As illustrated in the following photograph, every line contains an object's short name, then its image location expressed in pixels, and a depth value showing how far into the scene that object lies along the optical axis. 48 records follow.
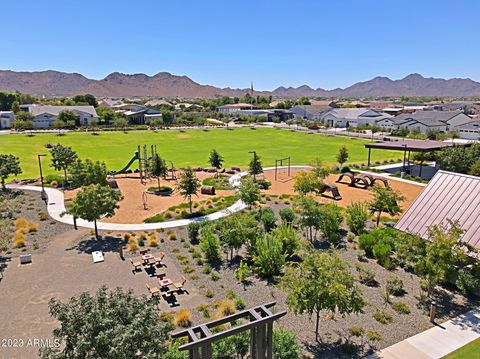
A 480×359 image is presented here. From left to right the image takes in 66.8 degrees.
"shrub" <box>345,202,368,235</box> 22.72
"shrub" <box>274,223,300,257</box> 18.81
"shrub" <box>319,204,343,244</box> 20.89
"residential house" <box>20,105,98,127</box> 89.98
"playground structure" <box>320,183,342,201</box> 31.62
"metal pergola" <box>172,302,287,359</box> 7.80
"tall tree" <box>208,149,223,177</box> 41.91
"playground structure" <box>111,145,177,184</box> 38.84
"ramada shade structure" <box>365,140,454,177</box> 40.06
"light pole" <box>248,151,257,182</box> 36.94
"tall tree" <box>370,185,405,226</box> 23.16
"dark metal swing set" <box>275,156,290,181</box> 41.27
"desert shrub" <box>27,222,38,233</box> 23.60
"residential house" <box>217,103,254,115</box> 135.94
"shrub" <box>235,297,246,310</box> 14.50
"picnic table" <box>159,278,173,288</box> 15.88
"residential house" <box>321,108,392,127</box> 97.06
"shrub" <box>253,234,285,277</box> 17.19
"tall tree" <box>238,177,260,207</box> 25.11
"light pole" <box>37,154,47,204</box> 30.78
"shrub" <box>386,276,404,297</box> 15.52
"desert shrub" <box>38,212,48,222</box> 25.95
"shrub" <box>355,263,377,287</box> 16.43
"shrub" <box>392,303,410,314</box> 14.15
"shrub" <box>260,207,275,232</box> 23.52
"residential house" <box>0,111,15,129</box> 84.38
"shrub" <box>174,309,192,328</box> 13.50
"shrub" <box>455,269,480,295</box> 14.83
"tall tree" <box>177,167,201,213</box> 27.16
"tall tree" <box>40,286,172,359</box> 8.20
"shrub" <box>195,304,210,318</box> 14.02
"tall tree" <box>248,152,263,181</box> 37.51
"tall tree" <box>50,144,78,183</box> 36.16
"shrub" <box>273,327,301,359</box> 10.65
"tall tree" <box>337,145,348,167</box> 44.50
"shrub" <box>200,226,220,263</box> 18.98
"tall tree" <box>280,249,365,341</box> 11.27
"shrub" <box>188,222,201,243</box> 22.00
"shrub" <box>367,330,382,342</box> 12.48
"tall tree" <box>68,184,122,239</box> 21.75
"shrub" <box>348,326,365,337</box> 12.80
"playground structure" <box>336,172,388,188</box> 35.73
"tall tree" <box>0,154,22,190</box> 33.25
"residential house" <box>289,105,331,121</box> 117.38
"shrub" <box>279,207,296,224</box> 24.47
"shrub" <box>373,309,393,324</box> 13.55
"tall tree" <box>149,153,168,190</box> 35.19
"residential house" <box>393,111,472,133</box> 79.06
